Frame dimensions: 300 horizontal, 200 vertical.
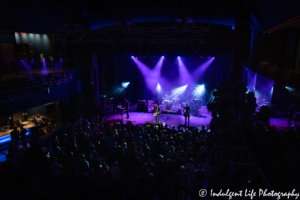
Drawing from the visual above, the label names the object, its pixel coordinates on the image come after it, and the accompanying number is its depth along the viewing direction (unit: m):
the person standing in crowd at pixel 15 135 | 8.34
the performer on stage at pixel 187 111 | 11.09
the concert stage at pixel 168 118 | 12.34
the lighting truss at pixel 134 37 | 10.07
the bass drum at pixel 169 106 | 14.71
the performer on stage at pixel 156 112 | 12.09
